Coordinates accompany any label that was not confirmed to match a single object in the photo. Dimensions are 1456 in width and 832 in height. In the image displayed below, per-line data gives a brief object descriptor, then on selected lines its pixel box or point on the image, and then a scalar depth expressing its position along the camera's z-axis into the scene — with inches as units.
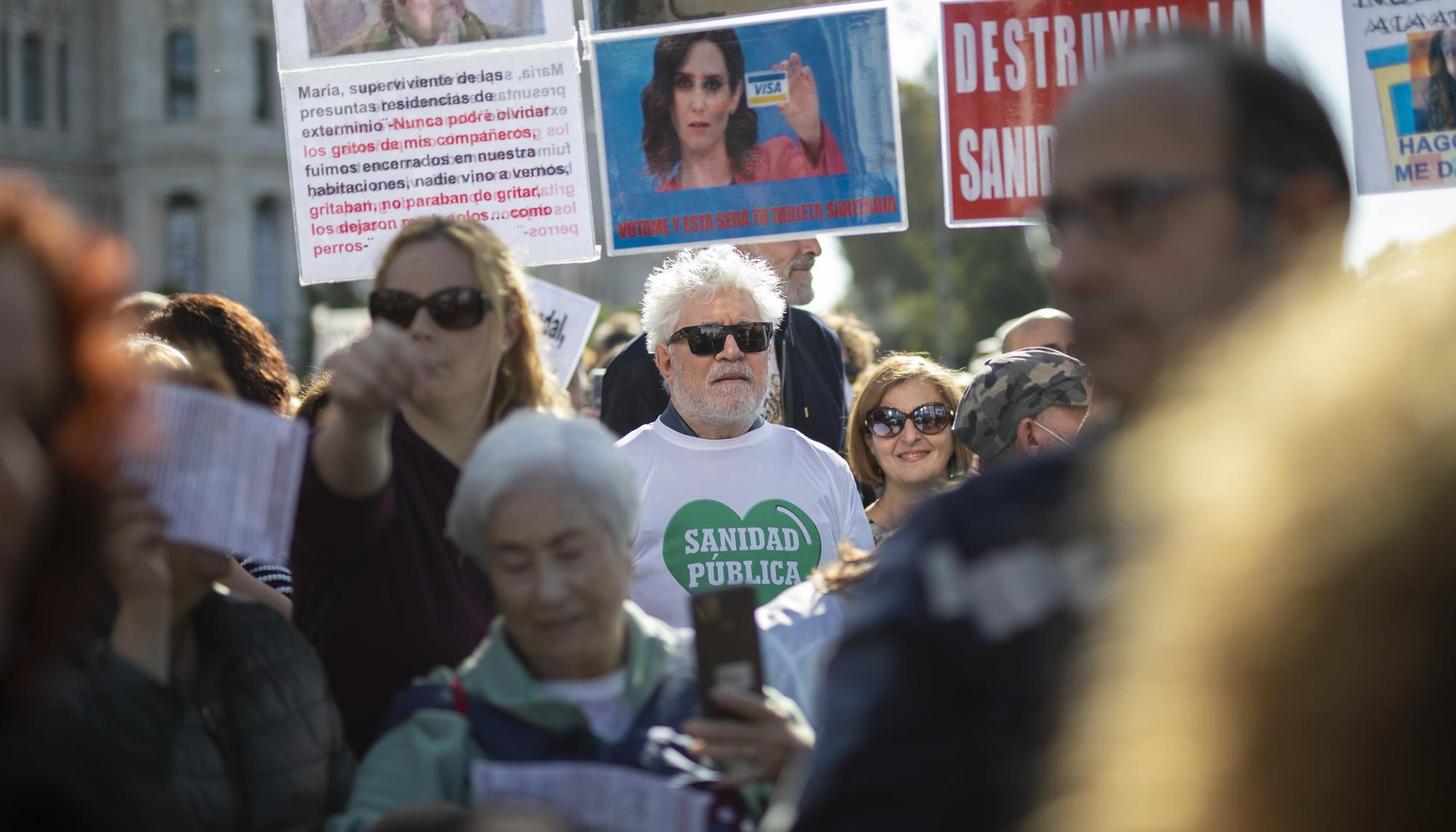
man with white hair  167.0
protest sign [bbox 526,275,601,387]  173.9
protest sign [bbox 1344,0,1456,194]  186.1
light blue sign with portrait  189.9
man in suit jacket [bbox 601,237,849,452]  220.2
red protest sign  190.7
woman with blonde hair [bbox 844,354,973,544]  200.7
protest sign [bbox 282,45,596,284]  187.3
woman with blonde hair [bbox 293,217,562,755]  103.4
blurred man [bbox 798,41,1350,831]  64.4
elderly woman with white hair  94.6
